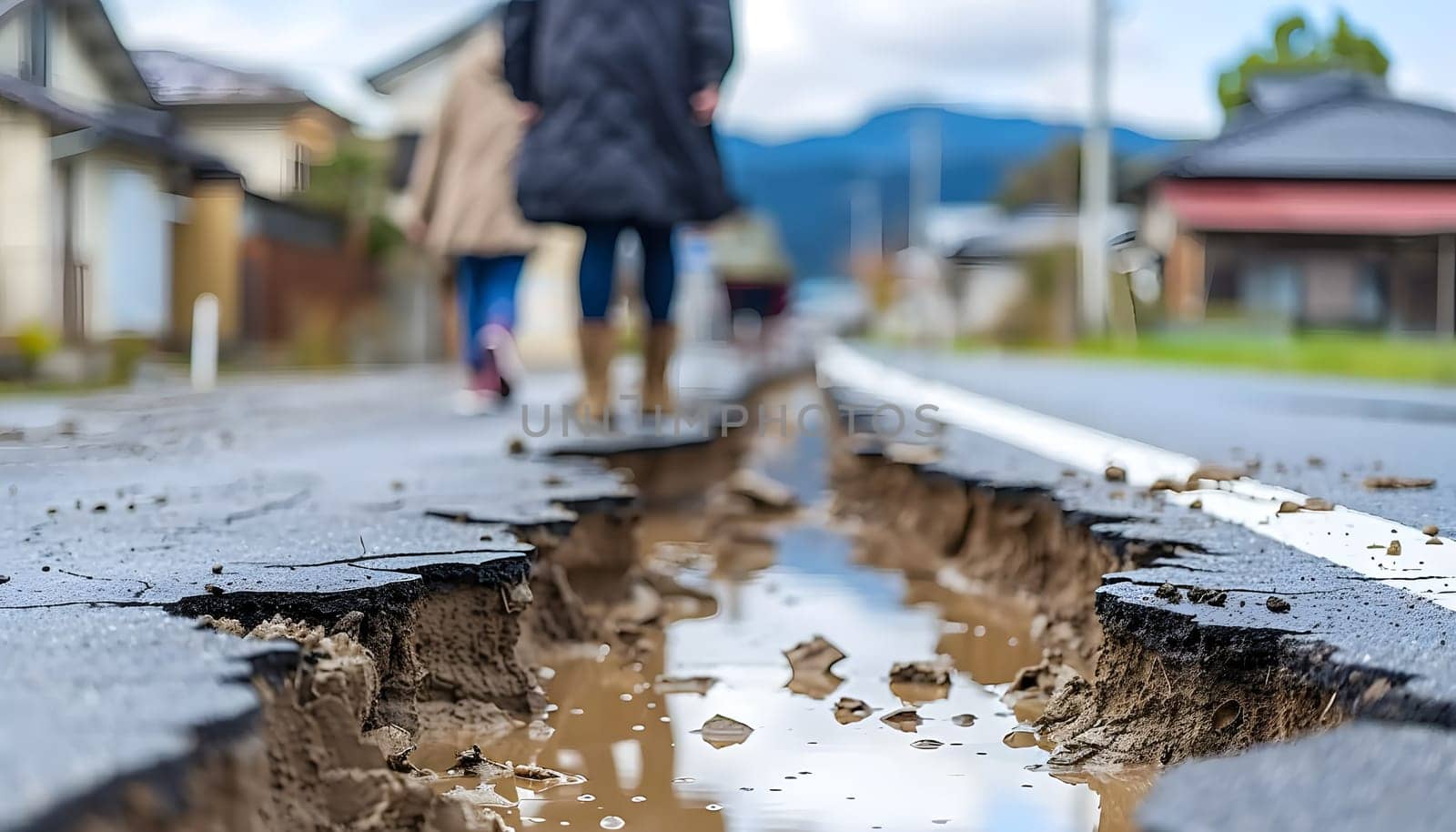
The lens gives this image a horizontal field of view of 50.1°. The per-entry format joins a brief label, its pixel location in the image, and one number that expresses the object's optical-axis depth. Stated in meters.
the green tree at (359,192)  28.53
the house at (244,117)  28.03
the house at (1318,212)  18.25
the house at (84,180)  17.27
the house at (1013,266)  30.05
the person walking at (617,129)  6.00
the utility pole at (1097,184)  26.30
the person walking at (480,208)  7.31
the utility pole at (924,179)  46.66
